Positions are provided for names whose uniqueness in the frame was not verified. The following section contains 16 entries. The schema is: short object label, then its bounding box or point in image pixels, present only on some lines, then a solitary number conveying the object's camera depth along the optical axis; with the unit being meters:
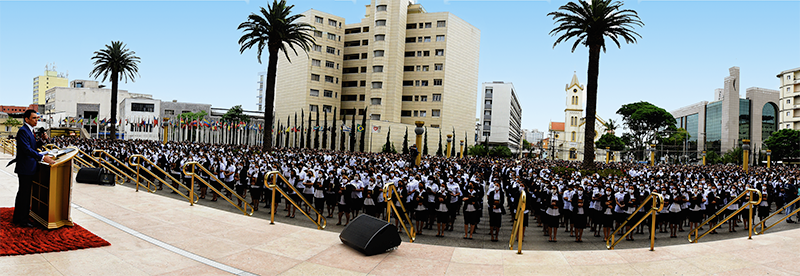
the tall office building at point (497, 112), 105.38
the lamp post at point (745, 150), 30.28
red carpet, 5.62
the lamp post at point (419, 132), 22.00
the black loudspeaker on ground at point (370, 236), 6.37
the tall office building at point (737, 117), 95.94
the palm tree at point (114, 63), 44.44
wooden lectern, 6.28
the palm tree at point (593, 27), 27.89
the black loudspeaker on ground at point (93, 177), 12.53
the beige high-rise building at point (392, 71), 70.00
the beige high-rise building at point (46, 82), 188.71
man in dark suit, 6.15
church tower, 112.38
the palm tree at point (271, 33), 33.03
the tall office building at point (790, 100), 81.94
